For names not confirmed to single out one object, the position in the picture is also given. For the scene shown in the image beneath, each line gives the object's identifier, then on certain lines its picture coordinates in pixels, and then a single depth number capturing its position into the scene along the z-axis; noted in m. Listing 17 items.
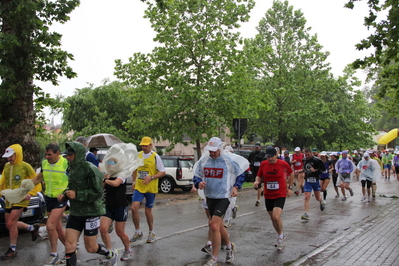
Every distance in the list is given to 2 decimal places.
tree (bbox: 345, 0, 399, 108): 10.97
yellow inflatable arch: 35.08
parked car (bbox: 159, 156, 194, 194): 17.14
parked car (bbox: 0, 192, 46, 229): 8.09
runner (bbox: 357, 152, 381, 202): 14.89
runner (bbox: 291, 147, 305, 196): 17.09
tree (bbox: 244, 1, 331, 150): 26.47
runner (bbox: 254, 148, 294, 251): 7.29
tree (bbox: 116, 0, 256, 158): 16.91
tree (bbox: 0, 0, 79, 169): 10.28
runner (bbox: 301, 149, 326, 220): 11.25
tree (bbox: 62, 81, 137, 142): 33.81
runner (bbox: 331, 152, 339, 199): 16.28
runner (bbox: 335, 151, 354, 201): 15.19
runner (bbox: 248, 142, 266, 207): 15.76
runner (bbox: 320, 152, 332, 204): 13.58
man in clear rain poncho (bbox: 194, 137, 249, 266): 6.25
